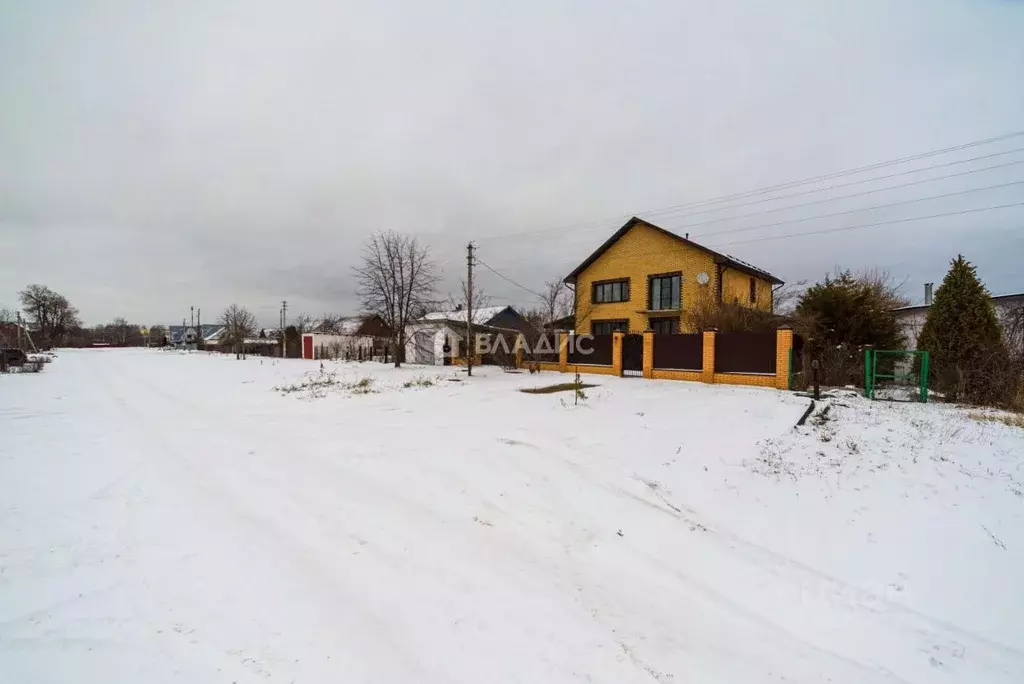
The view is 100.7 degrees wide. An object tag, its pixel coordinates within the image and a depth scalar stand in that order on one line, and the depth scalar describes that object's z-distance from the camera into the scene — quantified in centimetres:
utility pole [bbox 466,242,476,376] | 1957
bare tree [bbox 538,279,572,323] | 2680
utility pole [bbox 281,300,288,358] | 4330
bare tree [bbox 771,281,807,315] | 2341
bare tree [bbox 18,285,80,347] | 6012
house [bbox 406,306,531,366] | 2997
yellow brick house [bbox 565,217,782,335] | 2158
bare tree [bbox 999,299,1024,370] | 1076
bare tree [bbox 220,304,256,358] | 4716
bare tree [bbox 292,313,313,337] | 5199
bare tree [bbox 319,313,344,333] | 4716
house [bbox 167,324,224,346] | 7444
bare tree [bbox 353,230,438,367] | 2616
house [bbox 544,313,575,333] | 2622
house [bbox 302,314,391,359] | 3560
